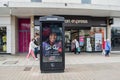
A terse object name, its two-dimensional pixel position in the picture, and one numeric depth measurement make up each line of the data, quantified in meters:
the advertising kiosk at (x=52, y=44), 4.11
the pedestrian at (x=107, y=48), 6.99
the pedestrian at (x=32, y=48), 6.08
